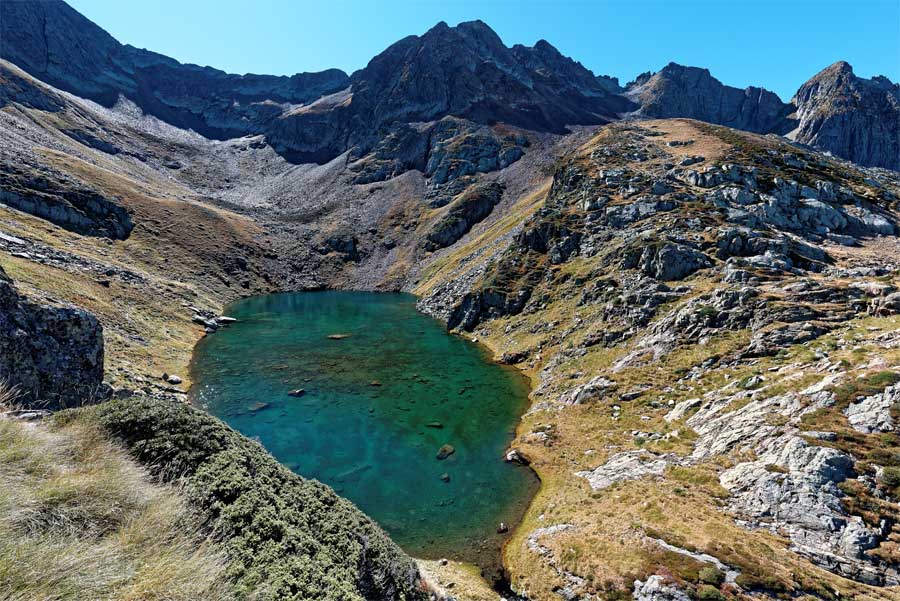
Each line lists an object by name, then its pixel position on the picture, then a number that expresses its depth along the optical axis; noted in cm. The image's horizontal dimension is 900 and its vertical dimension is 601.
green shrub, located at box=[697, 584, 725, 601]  1870
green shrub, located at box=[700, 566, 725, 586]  1961
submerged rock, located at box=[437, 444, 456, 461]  3800
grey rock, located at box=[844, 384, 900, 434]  2505
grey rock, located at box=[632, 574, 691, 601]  1938
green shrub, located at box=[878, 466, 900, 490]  2184
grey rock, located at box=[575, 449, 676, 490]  3073
